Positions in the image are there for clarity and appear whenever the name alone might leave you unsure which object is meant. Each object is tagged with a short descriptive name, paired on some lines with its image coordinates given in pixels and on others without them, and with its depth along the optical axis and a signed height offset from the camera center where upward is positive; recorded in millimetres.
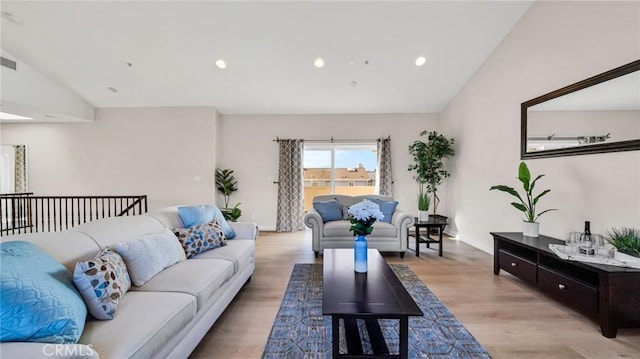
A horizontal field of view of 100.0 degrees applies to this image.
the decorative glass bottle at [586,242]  2342 -532
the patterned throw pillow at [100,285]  1377 -577
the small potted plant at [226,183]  5926 -86
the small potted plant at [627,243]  2215 -500
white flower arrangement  2203 -294
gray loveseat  4023 -811
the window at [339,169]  6223 +279
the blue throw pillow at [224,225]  3150 -545
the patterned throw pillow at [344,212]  4492 -525
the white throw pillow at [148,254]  1847 -568
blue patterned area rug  1870 -1181
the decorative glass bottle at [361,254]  2217 -609
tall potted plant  5227 +485
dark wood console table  2039 -852
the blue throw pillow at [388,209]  4309 -444
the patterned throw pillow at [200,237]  2553 -581
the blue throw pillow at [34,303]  1050 -527
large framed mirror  2387 +699
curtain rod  6035 +927
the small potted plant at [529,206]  3074 -270
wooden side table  4113 -667
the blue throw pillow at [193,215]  2906 -399
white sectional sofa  1181 -730
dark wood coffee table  1563 -759
